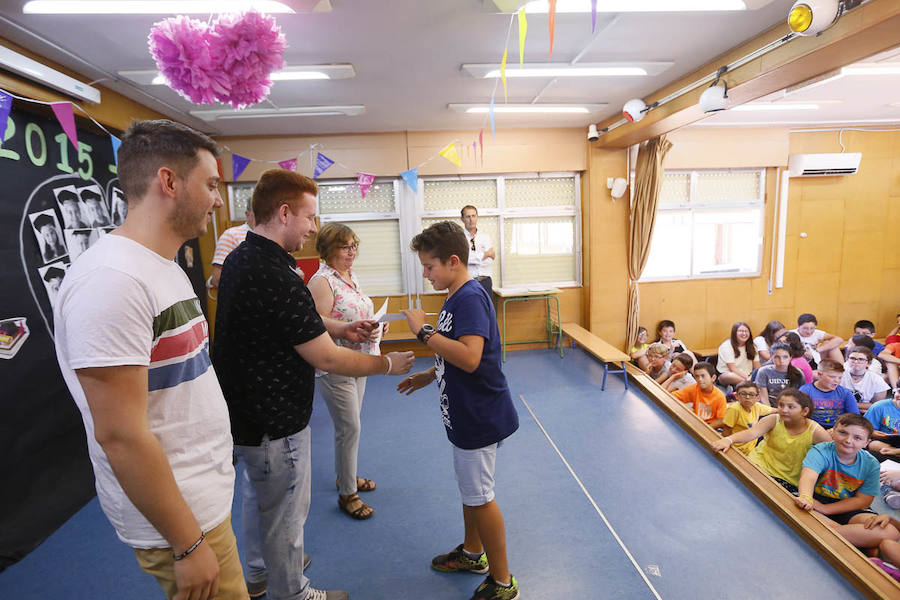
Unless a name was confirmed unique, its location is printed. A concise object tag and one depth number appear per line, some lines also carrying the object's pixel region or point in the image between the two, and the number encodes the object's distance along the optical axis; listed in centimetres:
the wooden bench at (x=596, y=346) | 448
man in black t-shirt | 139
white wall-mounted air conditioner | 599
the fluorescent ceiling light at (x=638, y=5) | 248
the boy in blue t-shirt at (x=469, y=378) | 164
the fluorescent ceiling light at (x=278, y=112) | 432
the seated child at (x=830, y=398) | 336
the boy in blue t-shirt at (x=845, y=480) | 232
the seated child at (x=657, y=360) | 486
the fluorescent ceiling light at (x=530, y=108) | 456
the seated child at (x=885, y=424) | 327
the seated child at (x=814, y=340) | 505
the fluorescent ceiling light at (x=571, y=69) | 341
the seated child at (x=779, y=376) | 392
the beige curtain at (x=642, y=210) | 556
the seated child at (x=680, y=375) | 423
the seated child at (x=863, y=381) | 392
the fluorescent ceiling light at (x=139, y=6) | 230
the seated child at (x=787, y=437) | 267
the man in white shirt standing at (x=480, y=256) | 514
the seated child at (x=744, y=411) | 324
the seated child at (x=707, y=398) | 363
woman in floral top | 227
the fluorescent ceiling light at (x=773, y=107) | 491
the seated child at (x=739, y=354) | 506
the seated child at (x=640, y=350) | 525
